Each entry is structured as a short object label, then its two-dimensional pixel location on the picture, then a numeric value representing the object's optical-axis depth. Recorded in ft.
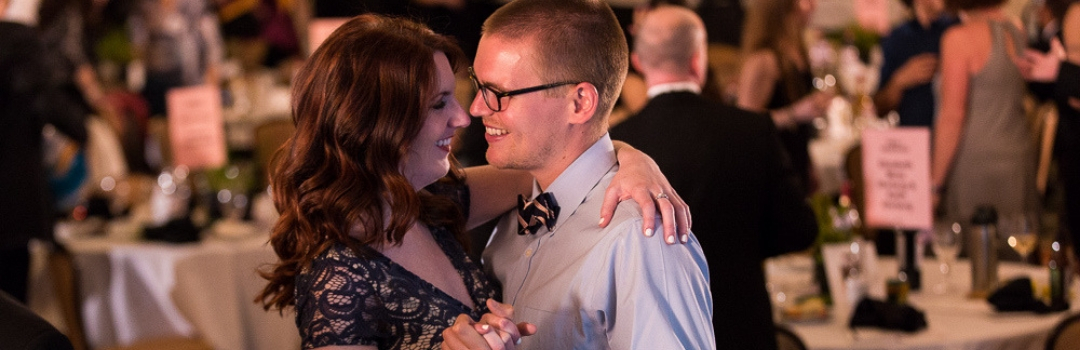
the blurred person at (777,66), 15.26
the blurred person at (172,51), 24.90
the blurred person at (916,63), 15.84
